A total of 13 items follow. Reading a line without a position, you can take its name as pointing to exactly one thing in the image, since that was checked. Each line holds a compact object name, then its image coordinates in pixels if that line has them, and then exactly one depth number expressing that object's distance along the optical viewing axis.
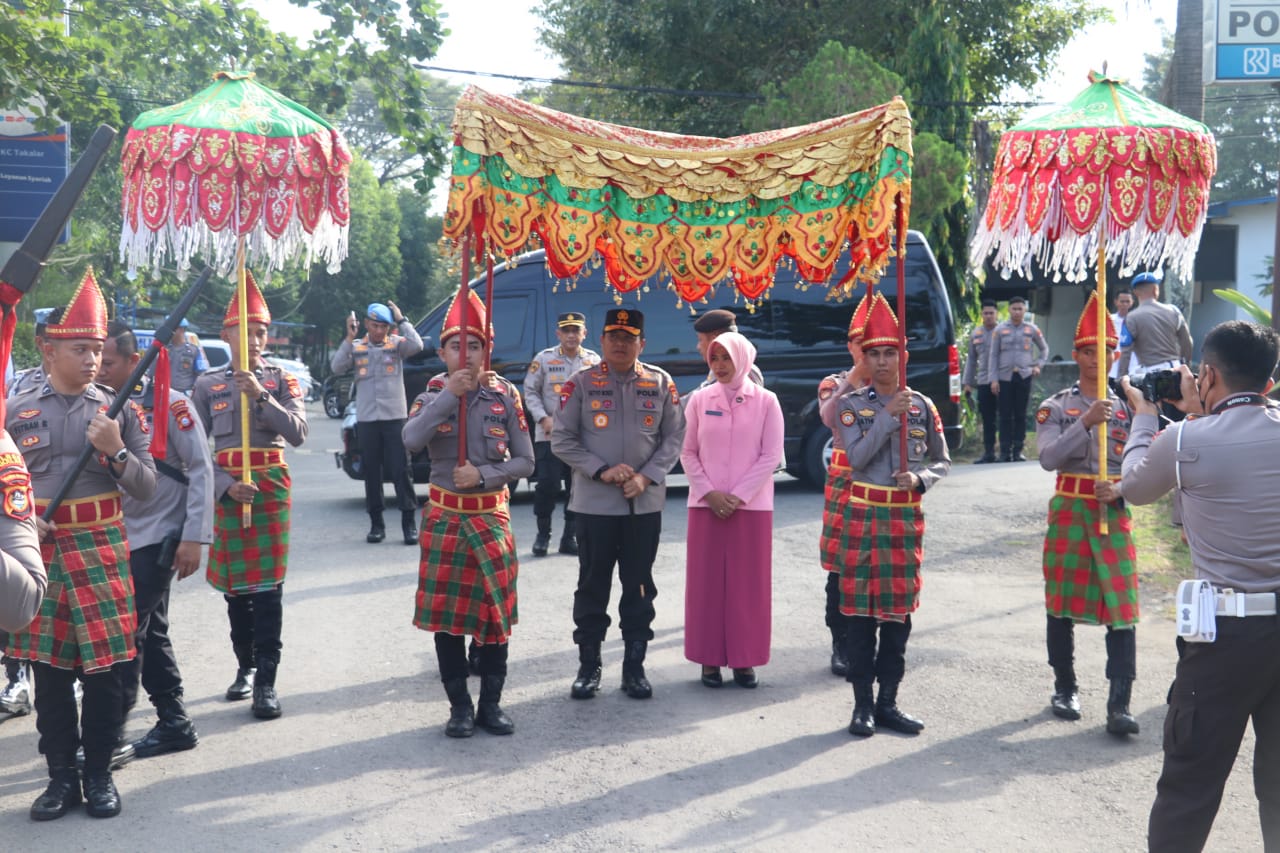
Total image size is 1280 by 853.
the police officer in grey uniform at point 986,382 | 14.79
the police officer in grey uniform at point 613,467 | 6.14
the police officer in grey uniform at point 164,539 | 5.09
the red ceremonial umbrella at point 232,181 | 5.75
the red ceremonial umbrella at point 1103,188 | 5.81
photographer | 3.64
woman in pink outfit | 6.32
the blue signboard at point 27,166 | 11.15
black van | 11.81
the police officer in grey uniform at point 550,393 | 9.45
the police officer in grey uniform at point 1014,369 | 14.41
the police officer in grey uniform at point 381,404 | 10.19
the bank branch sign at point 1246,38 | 8.15
